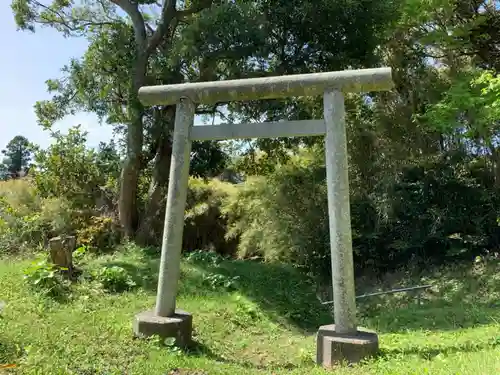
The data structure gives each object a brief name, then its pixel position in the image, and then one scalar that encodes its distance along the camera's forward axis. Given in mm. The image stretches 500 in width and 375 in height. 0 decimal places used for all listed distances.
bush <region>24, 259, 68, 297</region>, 6382
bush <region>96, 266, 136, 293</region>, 7336
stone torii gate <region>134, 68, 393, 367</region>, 4828
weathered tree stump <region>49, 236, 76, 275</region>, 7074
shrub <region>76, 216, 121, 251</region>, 10724
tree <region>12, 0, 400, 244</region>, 9195
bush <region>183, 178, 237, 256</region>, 13750
